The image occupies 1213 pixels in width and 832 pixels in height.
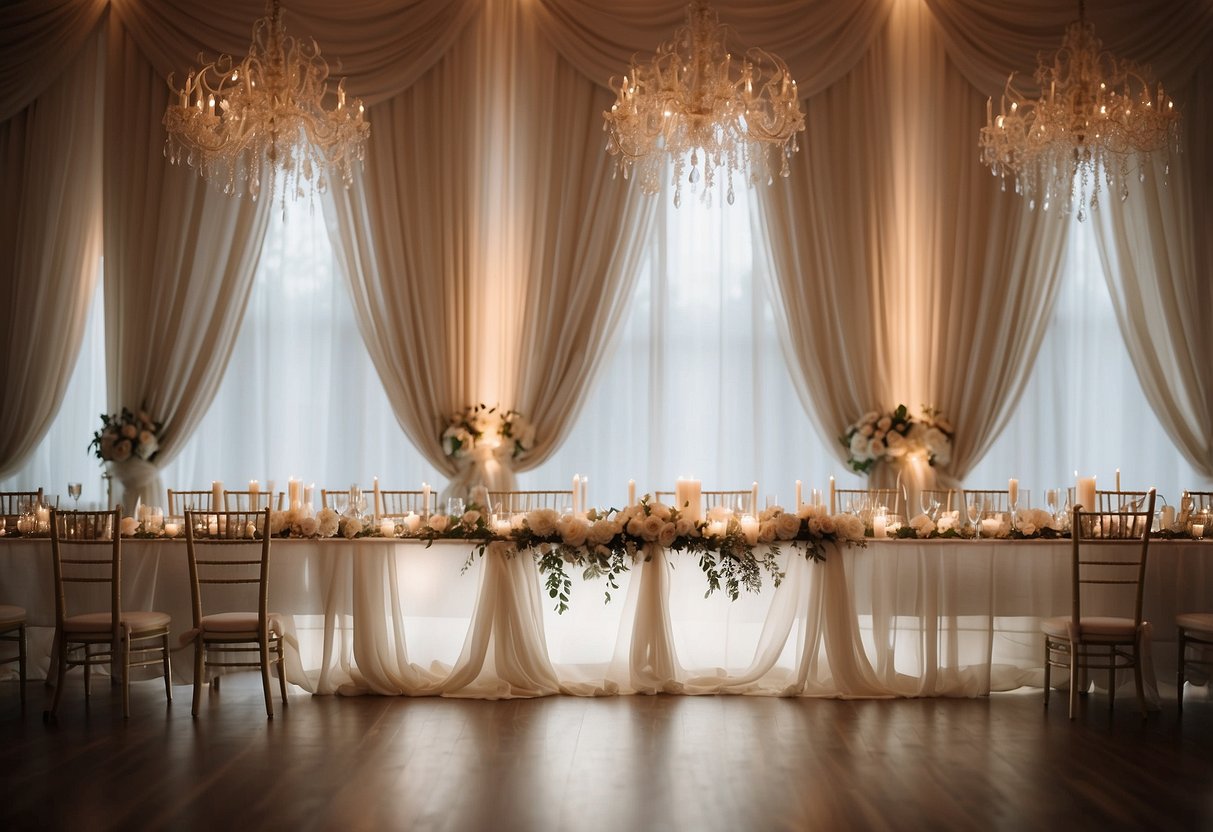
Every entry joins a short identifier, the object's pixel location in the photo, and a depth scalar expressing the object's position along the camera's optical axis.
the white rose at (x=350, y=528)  6.70
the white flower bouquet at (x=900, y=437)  8.83
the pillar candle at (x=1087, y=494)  6.79
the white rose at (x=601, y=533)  6.45
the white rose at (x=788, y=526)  6.45
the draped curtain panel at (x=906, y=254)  9.15
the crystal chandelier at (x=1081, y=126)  7.08
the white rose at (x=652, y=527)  6.45
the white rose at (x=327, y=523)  6.62
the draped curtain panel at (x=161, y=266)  9.29
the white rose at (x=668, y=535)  6.43
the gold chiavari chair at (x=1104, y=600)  6.17
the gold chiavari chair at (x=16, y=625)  6.38
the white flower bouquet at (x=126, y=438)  9.04
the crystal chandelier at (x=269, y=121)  6.77
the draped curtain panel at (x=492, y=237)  9.20
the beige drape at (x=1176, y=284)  9.09
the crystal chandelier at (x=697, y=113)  6.57
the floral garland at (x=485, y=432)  8.98
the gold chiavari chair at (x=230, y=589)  6.11
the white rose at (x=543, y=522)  6.45
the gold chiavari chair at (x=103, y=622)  6.10
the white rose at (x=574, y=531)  6.43
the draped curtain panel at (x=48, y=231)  9.60
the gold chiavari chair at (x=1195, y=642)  6.27
